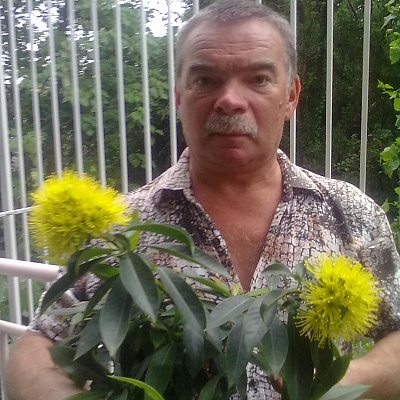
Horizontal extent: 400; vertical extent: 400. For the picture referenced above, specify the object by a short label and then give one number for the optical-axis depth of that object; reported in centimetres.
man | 105
